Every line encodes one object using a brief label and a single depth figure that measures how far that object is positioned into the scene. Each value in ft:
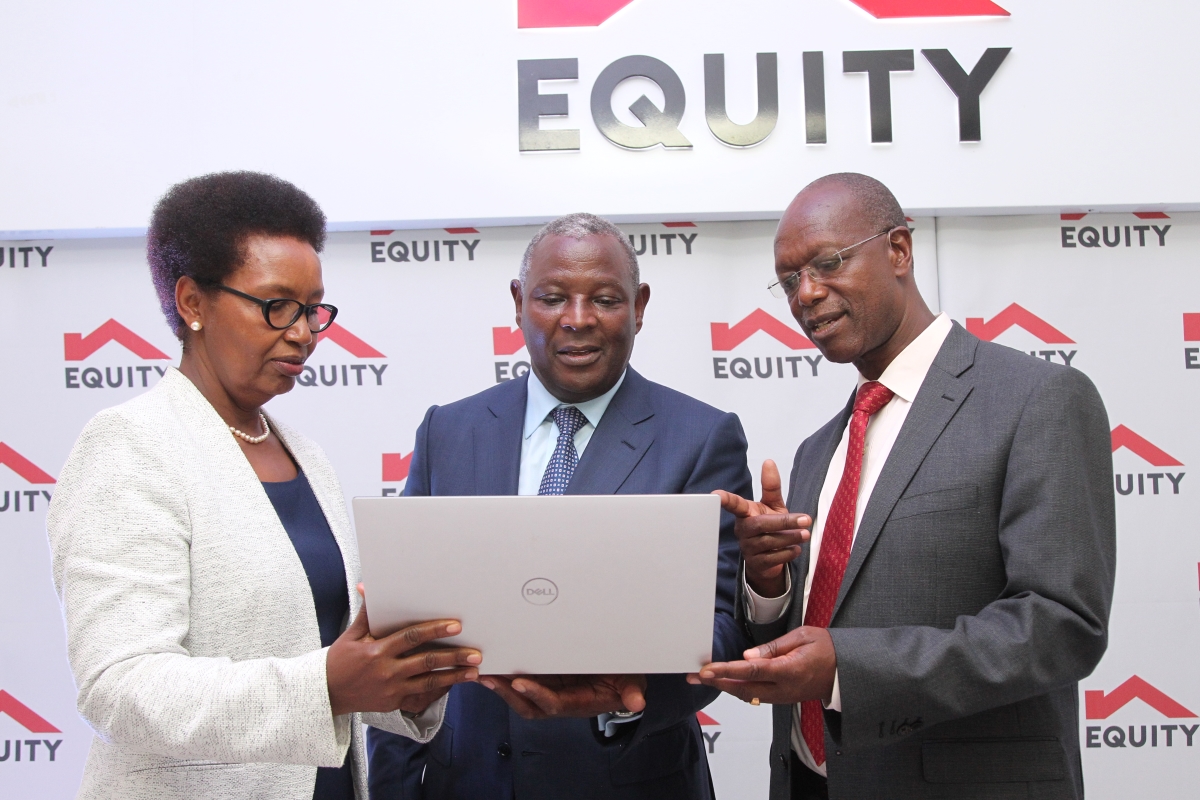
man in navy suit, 6.38
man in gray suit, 5.05
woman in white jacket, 4.68
